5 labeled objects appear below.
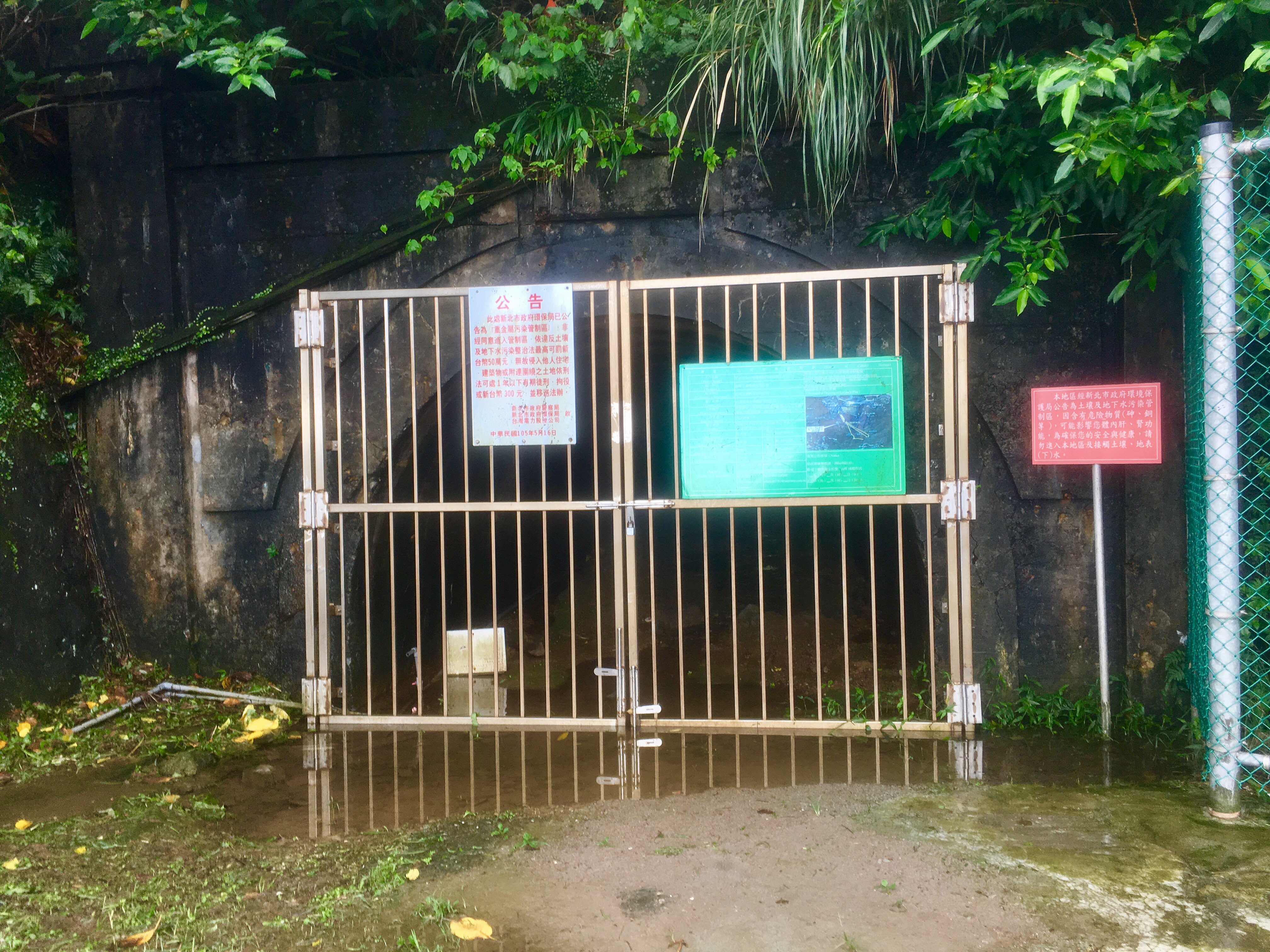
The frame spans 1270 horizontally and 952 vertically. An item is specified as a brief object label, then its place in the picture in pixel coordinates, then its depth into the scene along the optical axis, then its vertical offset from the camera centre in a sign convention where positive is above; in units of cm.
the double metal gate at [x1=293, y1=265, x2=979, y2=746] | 472 -22
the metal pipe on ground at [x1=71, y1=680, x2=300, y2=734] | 534 -113
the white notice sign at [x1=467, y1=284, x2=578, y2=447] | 490 +59
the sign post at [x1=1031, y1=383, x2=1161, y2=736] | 447 +17
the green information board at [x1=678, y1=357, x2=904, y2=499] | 466 +23
